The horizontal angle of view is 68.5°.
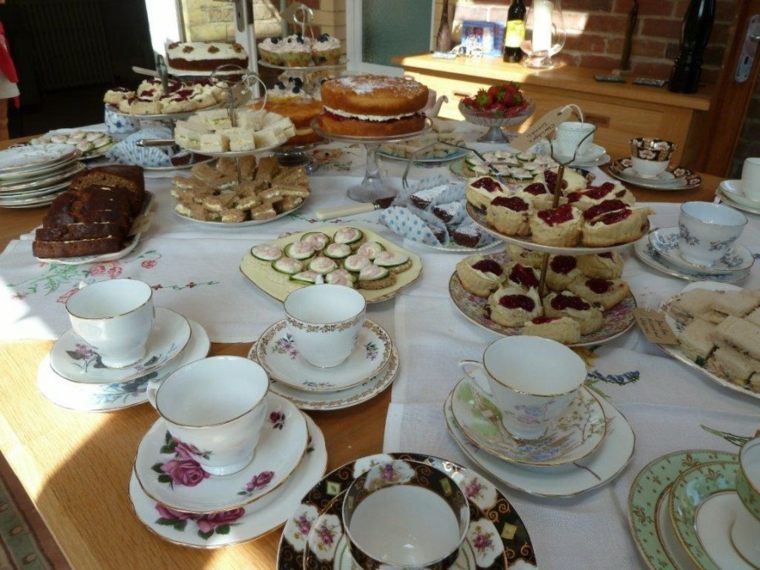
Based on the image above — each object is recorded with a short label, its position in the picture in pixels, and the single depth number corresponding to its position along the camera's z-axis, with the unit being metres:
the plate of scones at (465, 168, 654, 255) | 0.84
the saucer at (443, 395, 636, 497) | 0.64
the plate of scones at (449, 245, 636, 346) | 0.90
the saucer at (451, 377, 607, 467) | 0.67
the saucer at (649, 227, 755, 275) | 1.12
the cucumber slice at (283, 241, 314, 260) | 1.11
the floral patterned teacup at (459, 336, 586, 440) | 0.65
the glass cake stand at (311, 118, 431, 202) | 1.48
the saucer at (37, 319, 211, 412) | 0.78
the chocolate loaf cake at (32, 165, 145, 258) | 1.13
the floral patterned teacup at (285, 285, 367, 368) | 0.79
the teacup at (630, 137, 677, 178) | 1.57
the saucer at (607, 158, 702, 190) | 1.56
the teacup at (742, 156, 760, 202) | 1.40
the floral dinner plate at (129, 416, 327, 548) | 0.59
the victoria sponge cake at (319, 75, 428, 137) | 1.40
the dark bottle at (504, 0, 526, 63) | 2.97
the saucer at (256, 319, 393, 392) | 0.80
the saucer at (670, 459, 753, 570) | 0.54
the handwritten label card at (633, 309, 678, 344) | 0.90
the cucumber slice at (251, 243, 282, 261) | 1.11
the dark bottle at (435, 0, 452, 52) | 3.36
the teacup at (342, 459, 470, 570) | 0.53
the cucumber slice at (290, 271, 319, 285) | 1.05
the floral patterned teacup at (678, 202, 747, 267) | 1.08
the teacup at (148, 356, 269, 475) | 0.60
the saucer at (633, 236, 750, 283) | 1.12
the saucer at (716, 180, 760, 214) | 1.41
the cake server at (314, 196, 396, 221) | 1.37
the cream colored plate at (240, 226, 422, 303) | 1.03
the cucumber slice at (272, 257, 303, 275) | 1.07
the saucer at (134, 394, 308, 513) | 0.61
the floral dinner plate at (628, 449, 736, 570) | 0.56
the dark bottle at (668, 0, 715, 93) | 2.38
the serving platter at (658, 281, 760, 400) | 0.81
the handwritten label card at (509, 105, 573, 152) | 1.04
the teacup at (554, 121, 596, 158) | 1.57
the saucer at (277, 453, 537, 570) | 0.54
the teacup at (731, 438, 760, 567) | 0.52
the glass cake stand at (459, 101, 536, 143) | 1.84
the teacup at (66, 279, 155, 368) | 0.79
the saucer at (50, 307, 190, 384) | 0.82
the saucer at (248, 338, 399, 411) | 0.77
